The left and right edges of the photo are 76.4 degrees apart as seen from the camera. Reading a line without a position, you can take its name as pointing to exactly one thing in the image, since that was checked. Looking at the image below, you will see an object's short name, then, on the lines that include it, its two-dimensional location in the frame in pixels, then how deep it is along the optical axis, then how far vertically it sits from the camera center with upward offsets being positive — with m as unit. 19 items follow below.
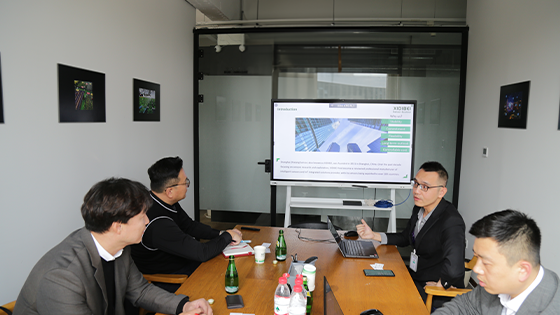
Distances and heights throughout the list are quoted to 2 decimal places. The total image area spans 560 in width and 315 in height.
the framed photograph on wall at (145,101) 3.37 +0.29
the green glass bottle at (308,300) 1.62 -0.76
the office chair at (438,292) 2.03 -0.89
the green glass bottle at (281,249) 2.28 -0.75
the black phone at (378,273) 2.08 -0.81
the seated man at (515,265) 1.32 -0.48
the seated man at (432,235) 2.24 -0.68
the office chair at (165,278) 2.22 -0.94
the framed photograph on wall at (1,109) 2.04 +0.10
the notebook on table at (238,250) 2.34 -0.79
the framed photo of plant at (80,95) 2.46 +0.25
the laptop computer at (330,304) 1.43 -0.70
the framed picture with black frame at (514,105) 2.99 +0.29
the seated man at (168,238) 2.26 -0.70
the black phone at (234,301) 1.67 -0.81
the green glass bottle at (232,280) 1.82 -0.76
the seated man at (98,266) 1.42 -0.59
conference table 1.72 -0.82
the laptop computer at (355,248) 2.39 -0.80
